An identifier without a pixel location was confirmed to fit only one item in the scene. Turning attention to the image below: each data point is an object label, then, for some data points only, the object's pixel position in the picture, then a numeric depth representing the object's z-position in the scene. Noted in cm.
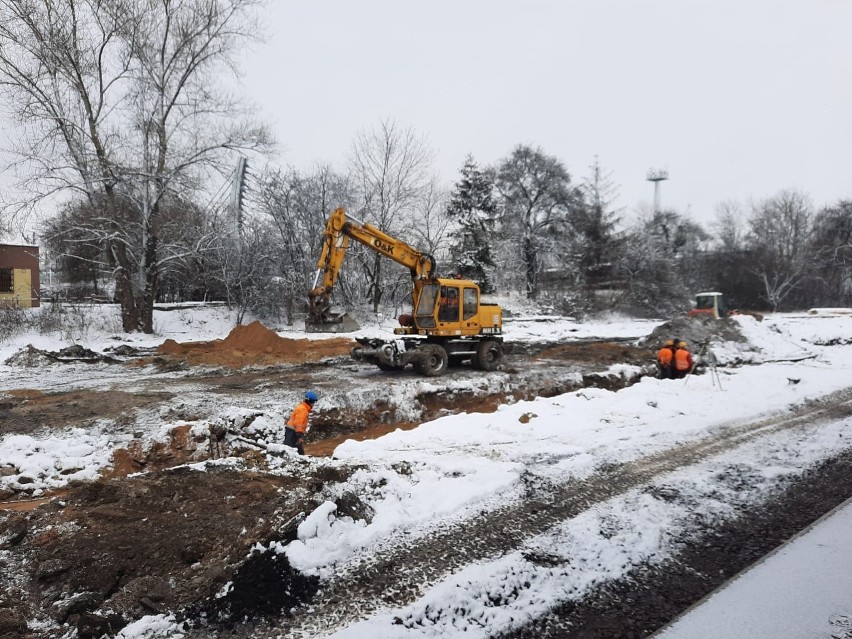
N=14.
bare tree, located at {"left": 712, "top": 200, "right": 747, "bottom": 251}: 5650
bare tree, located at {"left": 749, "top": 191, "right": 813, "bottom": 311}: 4509
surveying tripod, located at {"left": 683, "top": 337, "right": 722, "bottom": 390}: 1131
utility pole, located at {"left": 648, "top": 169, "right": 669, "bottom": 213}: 6621
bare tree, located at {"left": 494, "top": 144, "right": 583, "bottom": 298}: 4050
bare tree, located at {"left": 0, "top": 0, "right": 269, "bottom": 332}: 1922
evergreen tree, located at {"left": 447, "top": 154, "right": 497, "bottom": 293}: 3431
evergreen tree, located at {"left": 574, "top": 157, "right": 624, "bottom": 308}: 3794
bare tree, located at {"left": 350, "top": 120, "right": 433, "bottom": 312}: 3070
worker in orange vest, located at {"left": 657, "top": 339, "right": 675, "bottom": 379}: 1246
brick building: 3391
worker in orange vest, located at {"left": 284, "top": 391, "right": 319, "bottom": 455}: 730
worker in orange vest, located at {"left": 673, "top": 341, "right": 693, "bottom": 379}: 1225
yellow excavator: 1365
